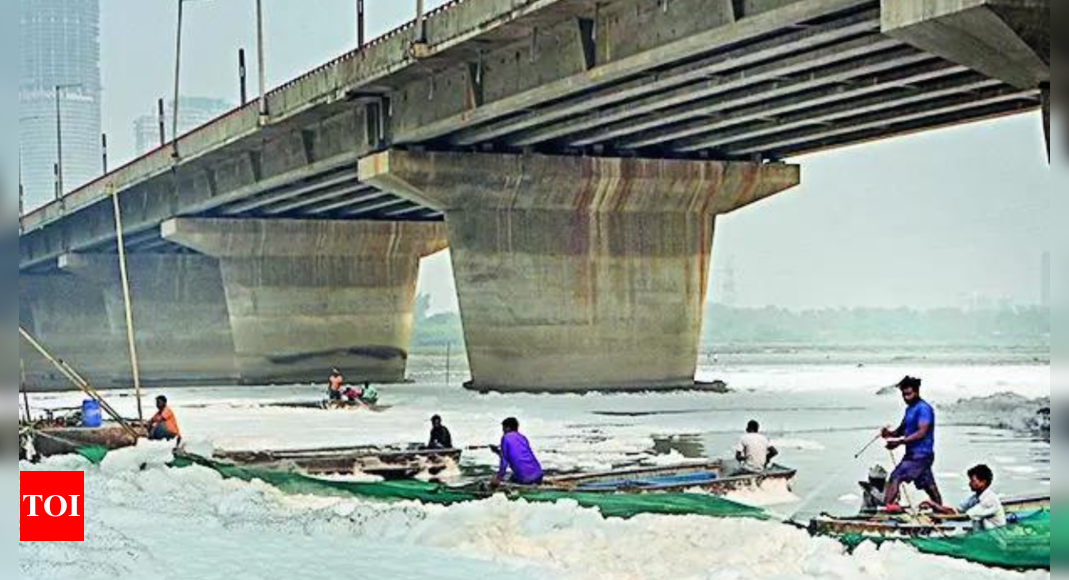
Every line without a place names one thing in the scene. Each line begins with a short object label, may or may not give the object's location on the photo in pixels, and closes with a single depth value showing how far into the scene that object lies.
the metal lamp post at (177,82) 57.90
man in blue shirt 15.50
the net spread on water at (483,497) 16.11
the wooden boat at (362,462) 23.89
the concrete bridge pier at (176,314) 73.38
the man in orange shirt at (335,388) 41.47
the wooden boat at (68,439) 24.75
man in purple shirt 18.77
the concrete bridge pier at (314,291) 61.12
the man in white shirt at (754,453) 21.04
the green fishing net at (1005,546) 12.60
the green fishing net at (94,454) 23.28
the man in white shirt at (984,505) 13.81
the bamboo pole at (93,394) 25.16
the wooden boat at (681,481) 19.25
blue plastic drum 26.78
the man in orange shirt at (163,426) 25.33
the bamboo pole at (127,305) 27.30
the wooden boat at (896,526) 13.99
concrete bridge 28.61
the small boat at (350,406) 40.94
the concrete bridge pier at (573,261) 42.94
